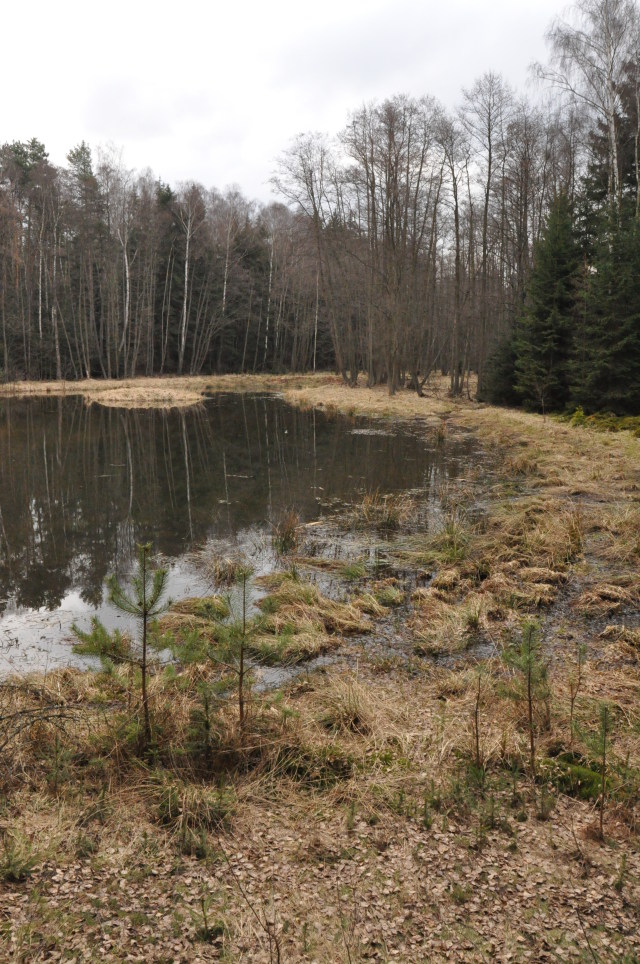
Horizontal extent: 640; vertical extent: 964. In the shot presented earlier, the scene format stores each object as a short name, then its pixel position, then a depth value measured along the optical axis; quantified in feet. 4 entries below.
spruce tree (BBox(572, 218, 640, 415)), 56.24
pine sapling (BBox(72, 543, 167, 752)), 11.91
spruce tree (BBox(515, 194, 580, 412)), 65.31
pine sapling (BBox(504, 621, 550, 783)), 11.94
